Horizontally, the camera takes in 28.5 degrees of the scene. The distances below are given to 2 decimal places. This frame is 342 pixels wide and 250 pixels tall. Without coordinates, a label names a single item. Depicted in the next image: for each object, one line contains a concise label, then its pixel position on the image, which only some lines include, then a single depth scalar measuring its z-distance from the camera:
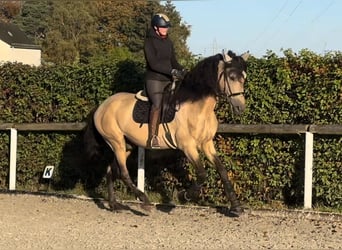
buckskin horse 8.81
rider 9.53
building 68.94
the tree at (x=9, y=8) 96.31
